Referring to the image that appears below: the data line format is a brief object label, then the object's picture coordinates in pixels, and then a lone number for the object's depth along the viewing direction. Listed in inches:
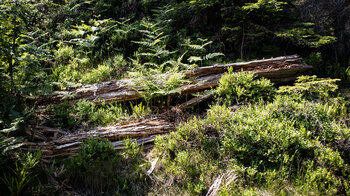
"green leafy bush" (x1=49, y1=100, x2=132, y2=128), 187.0
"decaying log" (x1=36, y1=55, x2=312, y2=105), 215.3
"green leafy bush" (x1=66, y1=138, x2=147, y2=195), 138.0
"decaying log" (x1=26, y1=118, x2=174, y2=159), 152.3
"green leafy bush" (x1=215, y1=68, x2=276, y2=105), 199.9
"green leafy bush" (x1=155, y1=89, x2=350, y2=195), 123.6
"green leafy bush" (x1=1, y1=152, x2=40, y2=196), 119.9
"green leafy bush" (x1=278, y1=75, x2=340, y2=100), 178.5
